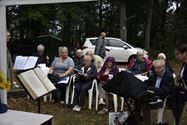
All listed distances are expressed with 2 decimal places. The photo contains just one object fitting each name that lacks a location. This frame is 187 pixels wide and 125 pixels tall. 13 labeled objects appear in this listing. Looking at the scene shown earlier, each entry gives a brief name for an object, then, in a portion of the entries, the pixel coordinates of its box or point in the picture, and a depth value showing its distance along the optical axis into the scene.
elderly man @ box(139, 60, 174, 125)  4.17
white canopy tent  2.61
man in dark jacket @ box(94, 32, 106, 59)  9.23
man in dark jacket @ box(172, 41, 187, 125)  3.66
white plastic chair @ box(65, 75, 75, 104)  5.83
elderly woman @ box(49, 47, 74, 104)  5.96
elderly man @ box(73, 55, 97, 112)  5.60
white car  13.01
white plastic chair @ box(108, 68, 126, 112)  5.46
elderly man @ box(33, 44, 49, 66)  7.05
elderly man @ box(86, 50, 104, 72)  6.15
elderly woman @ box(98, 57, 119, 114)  5.59
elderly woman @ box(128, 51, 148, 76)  6.35
